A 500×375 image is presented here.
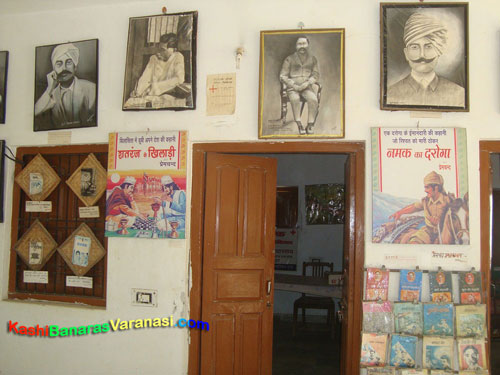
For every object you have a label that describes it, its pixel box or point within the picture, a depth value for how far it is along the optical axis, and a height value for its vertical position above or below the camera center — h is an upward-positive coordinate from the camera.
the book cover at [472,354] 2.71 -0.88
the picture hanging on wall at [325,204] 6.43 +0.22
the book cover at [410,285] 2.79 -0.44
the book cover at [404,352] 2.75 -0.89
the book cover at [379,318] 2.79 -0.67
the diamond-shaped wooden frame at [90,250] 3.31 -0.30
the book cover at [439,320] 2.75 -0.67
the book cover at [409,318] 2.77 -0.66
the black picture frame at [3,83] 3.57 +1.12
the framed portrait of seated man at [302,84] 2.96 +0.98
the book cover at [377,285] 2.82 -0.45
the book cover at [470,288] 2.76 -0.45
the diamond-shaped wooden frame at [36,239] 3.43 -0.25
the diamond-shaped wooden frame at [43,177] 3.46 +0.30
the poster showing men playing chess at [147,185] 3.12 +0.23
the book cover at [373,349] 2.77 -0.88
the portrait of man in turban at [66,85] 3.35 +1.06
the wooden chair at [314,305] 5.48 -1.17
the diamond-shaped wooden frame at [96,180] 3.34 +0.27
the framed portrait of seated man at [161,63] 3.17 +1.18
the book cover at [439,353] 2.72 -0.88
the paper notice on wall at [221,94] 3.11 +0.92
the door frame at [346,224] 2.92 -0.02
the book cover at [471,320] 2.73 -0.66
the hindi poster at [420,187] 2.80 +0.23
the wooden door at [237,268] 3.16 -0.40
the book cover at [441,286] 2.78 -0.45
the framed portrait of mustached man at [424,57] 2.86 +1.15
